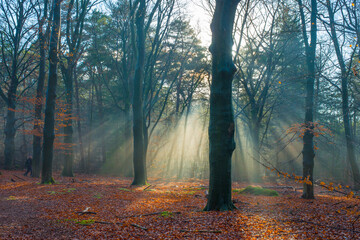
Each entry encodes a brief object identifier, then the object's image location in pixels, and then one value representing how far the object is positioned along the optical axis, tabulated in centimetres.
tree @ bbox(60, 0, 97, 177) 1767
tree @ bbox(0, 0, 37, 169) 1986
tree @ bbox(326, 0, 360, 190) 1321
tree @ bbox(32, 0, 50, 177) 1633
